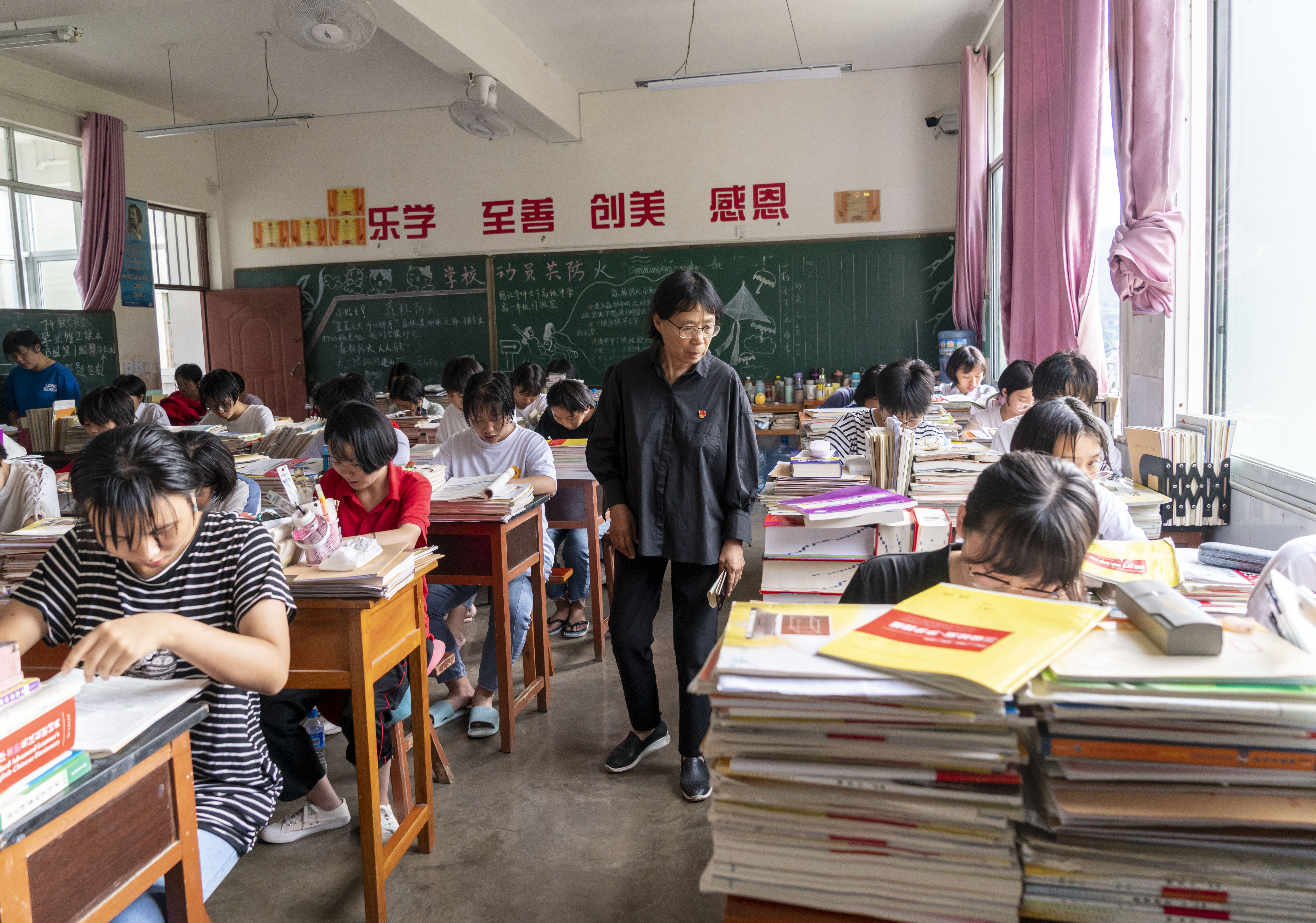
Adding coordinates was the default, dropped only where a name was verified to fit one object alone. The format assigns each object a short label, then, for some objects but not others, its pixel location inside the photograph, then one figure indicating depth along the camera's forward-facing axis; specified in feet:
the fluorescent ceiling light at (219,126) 19.16
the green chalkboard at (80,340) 21.06
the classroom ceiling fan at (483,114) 17.87
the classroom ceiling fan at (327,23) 11.54
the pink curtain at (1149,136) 9.37
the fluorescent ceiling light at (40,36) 14.90
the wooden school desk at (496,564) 8.46
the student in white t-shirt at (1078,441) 6.63
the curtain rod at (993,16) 19.07
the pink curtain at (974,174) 21.17
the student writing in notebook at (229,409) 16.03
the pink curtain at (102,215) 22.48
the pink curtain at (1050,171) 11.66
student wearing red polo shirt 6.21
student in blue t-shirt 19.54
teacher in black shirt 7.30
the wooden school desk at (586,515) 11.28
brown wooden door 26.73
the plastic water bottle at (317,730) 8.38
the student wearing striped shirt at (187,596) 4.38
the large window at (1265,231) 7.79
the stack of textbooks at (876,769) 2.40
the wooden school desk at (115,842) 2.99
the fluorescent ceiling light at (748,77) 17.15
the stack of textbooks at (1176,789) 2.30
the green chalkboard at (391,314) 26.20
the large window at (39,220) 21.07
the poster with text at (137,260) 24.00
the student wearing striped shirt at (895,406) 9.81
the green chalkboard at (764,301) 24.18
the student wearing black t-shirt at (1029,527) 3.81
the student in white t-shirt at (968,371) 16.89
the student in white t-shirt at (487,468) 9.12
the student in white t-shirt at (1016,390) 12.03
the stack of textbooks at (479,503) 8.38
